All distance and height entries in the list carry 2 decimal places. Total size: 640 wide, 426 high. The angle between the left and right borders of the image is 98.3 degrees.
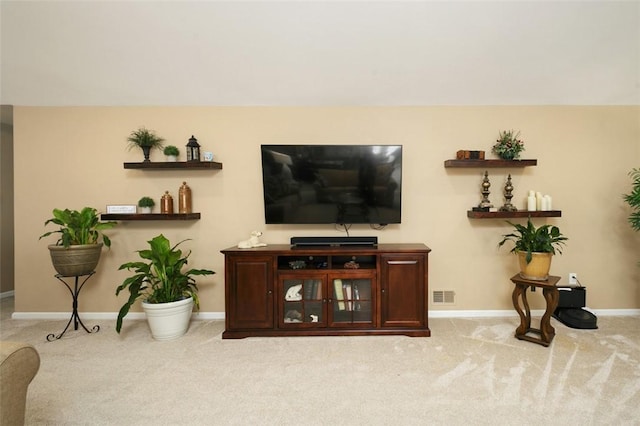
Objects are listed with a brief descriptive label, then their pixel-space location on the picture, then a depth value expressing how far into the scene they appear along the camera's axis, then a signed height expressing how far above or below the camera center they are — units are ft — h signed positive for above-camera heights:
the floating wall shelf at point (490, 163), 9.19 +1.58
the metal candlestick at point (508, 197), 9.38 +0.46
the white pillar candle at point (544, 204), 9.32 +0.21
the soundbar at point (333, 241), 8.96 -1.00
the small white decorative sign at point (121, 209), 9.54 +0.06
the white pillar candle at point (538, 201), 9.37 +0.31
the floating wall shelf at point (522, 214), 9.11 -0.13
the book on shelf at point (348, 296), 8.45 -2.61
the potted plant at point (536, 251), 7.79 -1.18
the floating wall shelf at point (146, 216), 9.22 -0.18
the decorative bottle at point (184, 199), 9.53 +0.40
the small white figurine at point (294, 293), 8.46 -2.52
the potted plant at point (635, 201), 8.42 +0.28
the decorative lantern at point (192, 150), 9.37 +2.06
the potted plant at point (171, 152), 9.49 +2.01
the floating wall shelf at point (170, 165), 9.28 +1.55
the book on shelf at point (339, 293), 8.44 -2.52
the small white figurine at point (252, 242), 9.02 -1.04
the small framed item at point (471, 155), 9.28 +1.86
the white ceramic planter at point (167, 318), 8.04 -3.17
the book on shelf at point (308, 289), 8.45 -2.40
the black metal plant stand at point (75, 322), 8.46 -3.58
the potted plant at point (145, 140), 9.48 +2.46
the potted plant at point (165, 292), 8.05 -2.46
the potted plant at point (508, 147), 9.29 +2.13
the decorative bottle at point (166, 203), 9.49 +0.26
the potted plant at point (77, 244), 8.25 -1.03
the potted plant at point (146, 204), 9.52 +0.23
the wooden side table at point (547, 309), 7.65 -2.80
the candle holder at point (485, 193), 9.42 +0.60
